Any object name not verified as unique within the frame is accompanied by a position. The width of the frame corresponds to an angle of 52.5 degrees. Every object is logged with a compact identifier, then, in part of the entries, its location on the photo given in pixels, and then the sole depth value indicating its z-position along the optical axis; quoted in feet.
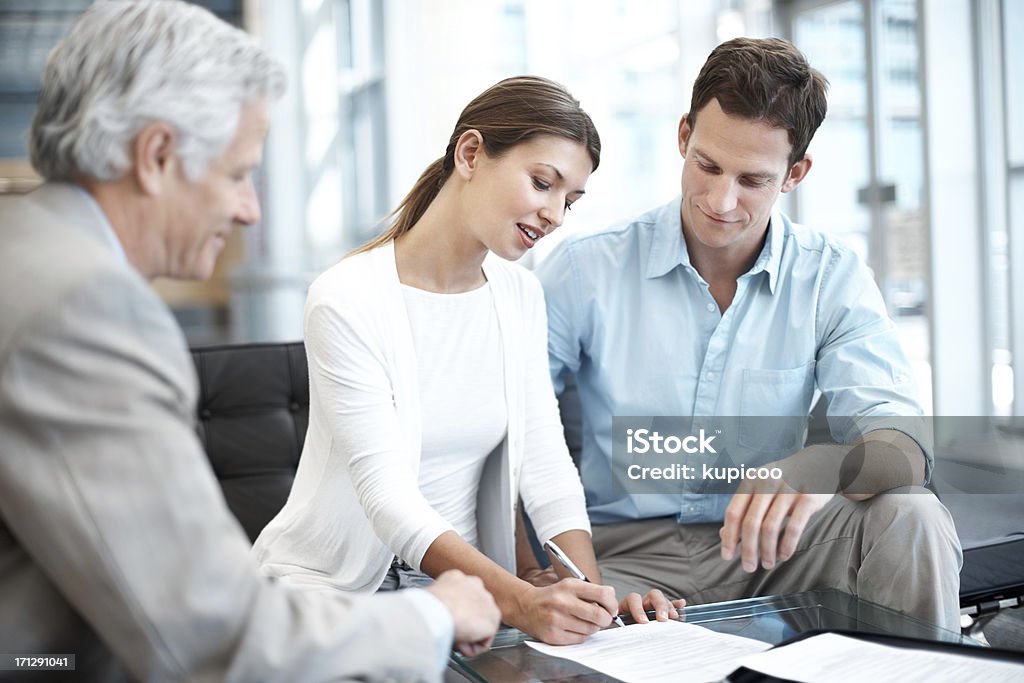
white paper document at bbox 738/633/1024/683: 3.28
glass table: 3.73
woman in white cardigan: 4.47
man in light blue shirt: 5.13
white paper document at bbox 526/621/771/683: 3.54
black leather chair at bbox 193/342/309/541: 6.30
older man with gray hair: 2.37
